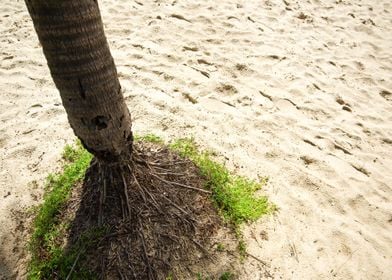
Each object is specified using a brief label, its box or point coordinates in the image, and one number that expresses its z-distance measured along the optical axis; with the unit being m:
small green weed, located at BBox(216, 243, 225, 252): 2.54
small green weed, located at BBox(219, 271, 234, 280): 2.41
